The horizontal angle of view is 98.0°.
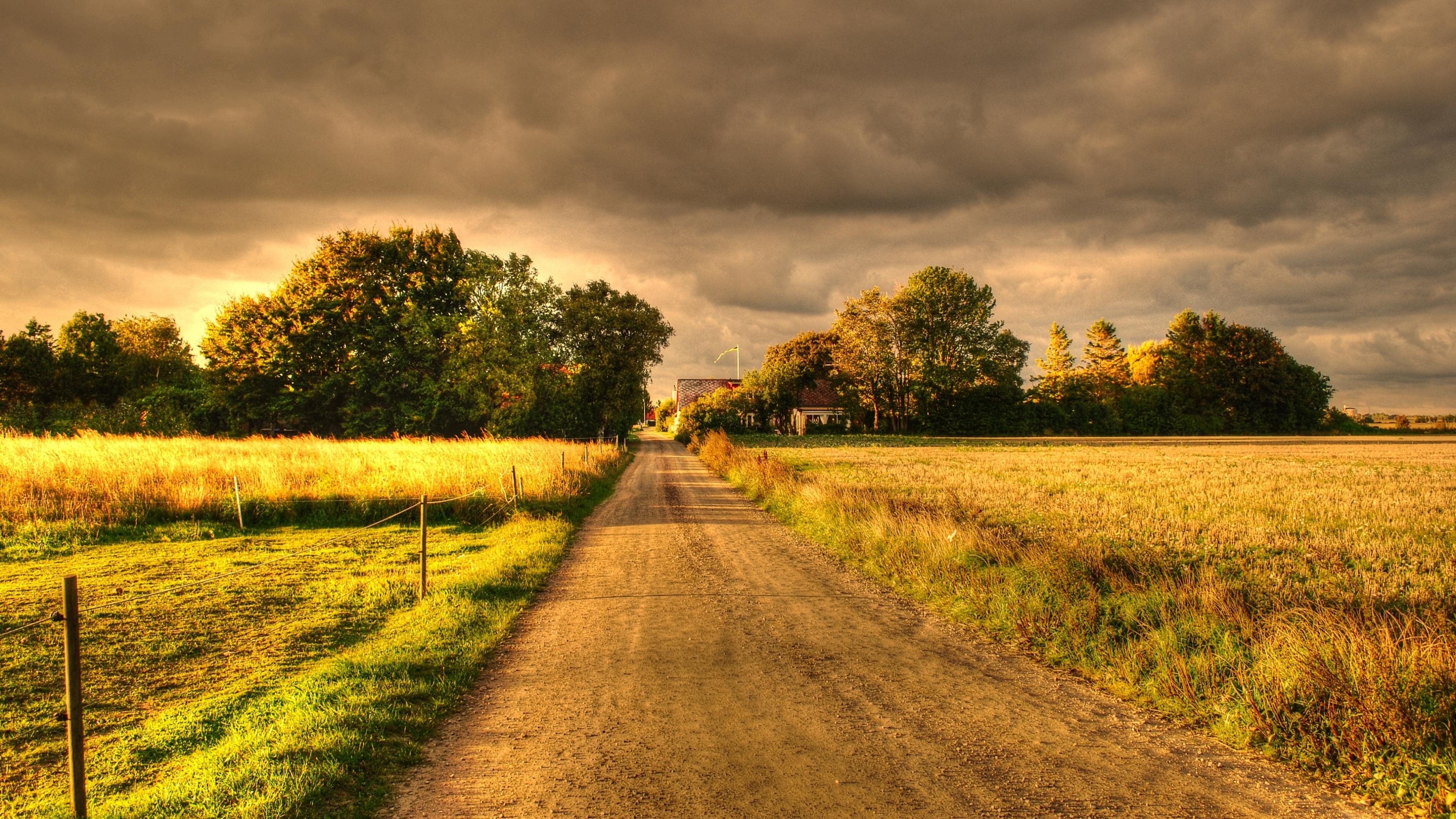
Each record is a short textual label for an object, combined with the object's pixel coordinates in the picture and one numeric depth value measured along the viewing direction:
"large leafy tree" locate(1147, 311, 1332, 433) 71.88
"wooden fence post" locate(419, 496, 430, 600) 8.38
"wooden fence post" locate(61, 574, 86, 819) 3.37
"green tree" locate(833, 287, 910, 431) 58.97
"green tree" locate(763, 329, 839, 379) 71.62
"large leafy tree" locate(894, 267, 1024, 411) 58.62
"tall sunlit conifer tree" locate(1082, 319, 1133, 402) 77.25
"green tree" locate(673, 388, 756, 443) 55.97
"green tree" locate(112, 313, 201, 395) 53.06
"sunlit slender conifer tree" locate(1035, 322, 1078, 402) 78.31
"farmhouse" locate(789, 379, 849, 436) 65.06
